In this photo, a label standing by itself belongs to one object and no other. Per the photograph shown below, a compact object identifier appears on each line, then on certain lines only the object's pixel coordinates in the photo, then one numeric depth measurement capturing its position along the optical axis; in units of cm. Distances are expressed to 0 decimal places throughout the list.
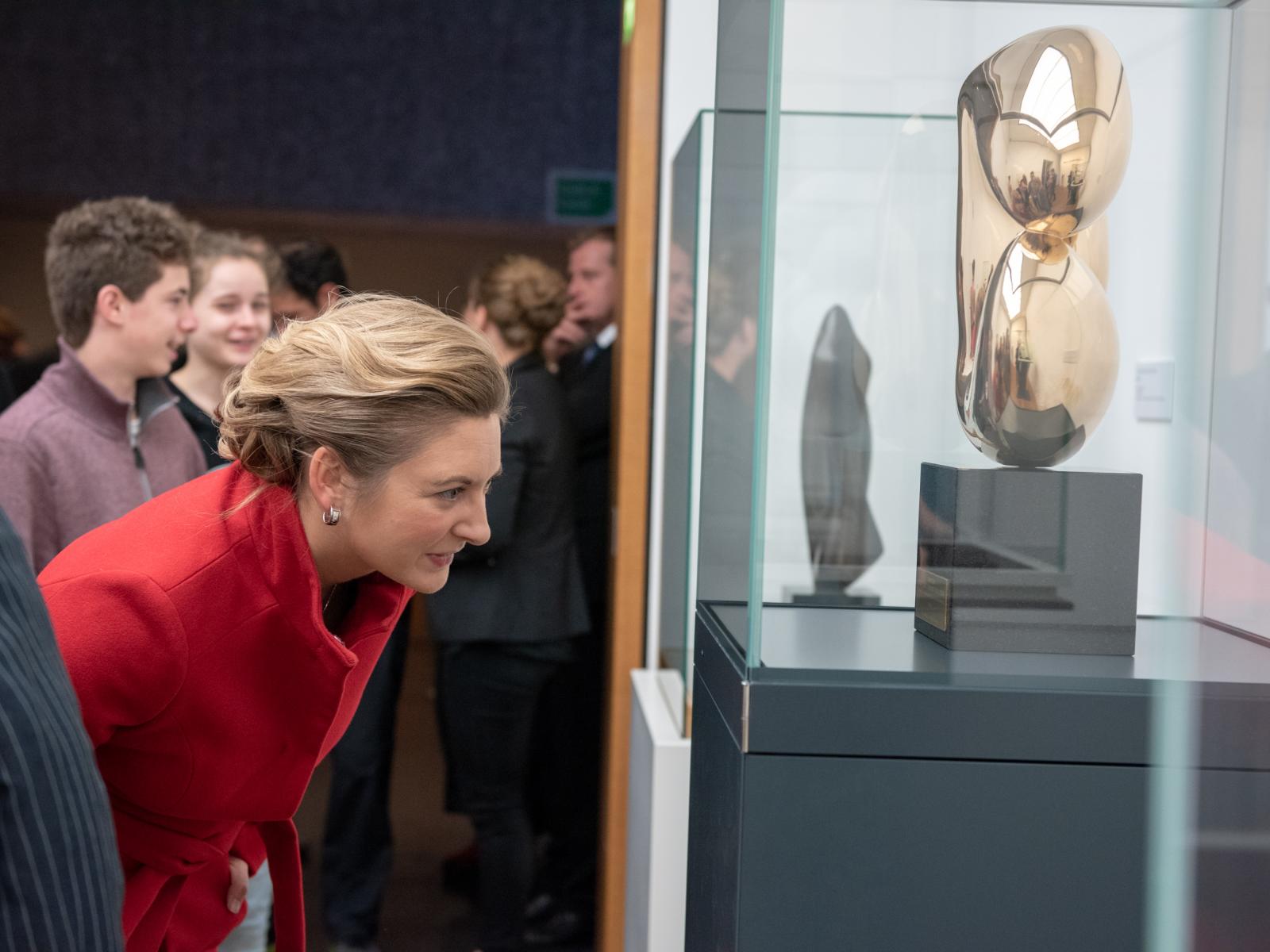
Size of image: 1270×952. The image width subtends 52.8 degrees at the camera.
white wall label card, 111
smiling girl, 252
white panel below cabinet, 199
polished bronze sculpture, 115
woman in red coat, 124
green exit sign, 412
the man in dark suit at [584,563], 313
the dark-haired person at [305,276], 293
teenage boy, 202
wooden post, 270
